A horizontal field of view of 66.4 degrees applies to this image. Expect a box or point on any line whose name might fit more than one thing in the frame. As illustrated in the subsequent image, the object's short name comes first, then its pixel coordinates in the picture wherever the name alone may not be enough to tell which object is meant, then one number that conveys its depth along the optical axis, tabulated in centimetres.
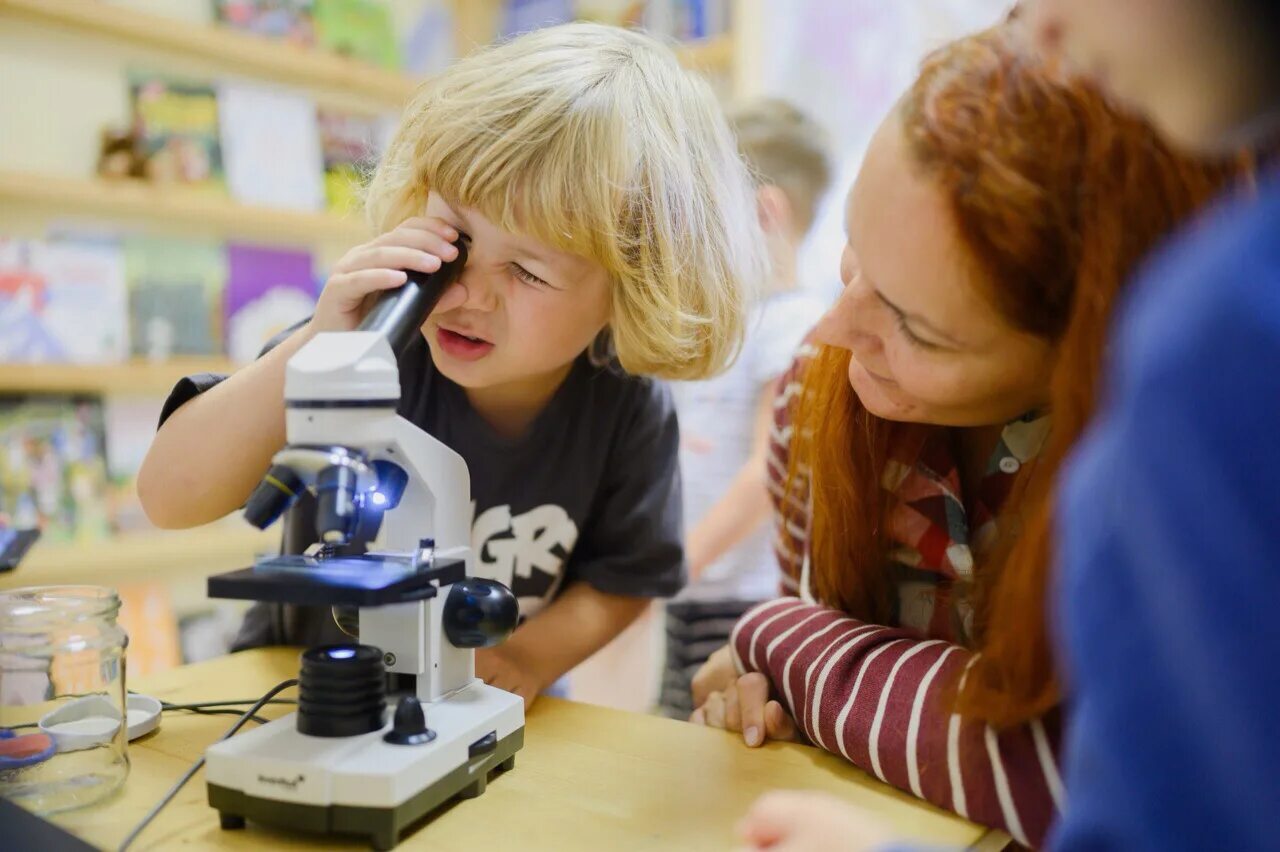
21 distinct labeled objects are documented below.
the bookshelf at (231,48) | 200
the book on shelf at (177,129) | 215
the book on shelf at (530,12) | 289
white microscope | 64
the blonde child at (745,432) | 177
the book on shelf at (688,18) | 264
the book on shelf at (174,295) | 215
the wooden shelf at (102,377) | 193
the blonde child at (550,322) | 95
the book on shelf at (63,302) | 194
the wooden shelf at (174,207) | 195
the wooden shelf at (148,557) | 194
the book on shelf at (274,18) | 230
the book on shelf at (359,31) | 248
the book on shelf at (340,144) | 250
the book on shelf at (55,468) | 196
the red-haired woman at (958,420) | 61
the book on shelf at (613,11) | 271
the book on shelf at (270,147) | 229
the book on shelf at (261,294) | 231
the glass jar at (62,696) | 75
